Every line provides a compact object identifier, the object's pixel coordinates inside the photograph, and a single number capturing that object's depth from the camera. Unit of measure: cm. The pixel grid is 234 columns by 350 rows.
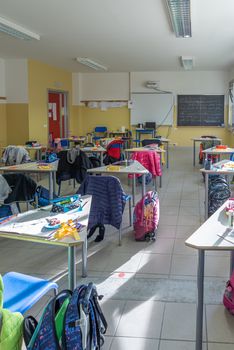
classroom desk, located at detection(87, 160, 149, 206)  458
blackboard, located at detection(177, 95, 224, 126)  1273
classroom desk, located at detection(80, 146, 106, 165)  720
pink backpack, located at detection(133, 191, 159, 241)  414
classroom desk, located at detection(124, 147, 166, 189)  692
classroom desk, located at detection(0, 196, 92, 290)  213
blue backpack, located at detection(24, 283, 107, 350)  151
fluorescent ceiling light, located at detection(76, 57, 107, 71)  1005
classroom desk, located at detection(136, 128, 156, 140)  1259
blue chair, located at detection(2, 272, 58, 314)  186
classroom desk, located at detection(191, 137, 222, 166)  905
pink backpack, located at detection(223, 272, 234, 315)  262
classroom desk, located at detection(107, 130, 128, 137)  1279
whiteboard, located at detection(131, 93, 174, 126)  1291
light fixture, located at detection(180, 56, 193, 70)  991
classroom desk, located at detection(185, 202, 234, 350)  201
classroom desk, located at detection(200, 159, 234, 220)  462
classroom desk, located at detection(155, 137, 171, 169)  939
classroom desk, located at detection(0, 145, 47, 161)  857
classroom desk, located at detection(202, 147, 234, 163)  643
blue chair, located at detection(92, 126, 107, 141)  1339
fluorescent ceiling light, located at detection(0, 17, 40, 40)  633
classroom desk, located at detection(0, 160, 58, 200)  492
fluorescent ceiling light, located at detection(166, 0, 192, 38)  518
